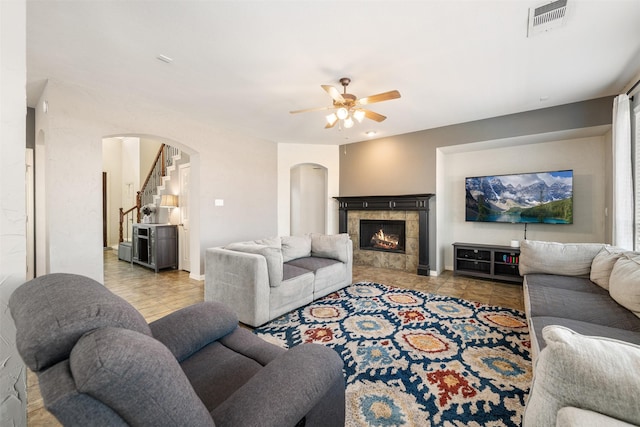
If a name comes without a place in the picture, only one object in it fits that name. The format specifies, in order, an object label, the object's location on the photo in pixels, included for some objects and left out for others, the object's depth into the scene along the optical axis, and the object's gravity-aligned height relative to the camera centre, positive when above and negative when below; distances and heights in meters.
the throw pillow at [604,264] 2.46 -0.49
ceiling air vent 1.97 +1.47
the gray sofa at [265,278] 2.66 -0.72
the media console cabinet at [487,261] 4.26 -0.80
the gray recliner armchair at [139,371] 0.59 -0.42
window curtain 2.96 +0.40
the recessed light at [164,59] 2.59 +1.47
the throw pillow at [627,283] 1.91 -0.53
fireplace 4.94 -0.36
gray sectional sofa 0.75 -0.55
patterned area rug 1.62 -1.15
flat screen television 4.09 +0.23
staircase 5.91 +0.80
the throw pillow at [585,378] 0.74 -0.47
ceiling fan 2.71 +1.16
